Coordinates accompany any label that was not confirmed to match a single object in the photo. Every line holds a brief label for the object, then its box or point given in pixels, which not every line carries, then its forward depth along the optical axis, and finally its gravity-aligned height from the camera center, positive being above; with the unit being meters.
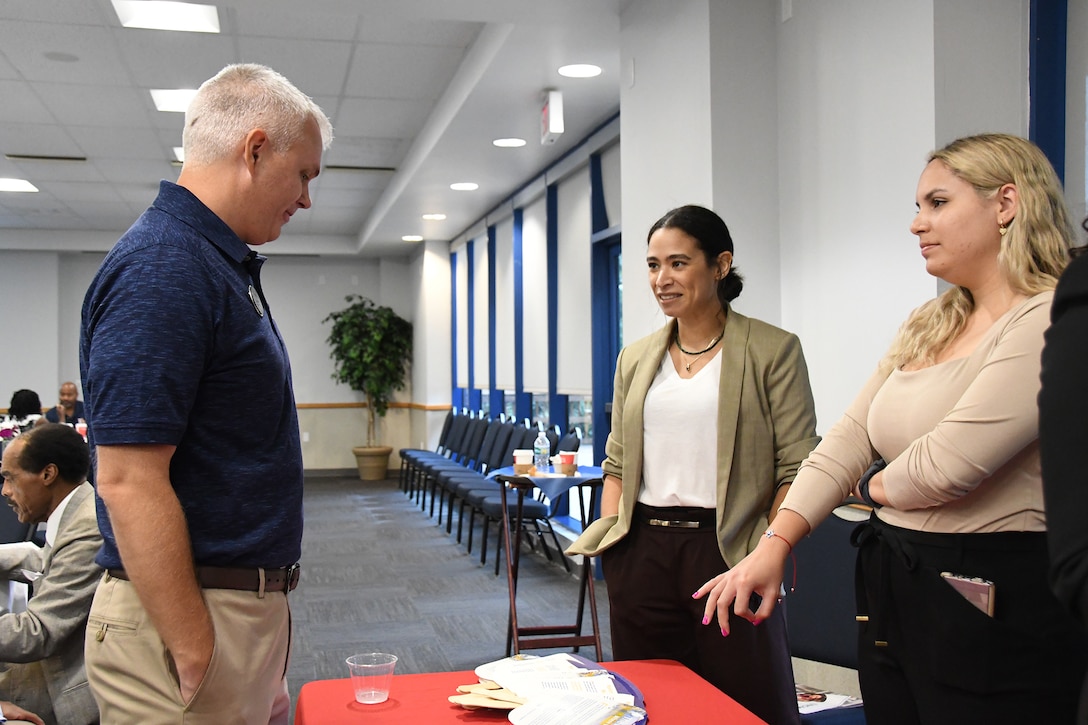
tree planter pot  12.85 -1.28
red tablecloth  1.55 -0.58
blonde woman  1.30 -0.18
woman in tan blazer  2.11 -0.24
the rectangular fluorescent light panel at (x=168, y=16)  4.84 +1.83
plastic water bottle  5.77 -0.56
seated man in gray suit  2.27 -0.61
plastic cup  1.63 -0.54
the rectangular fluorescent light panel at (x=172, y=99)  6.22 +1.79
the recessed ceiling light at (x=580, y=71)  5.13 +1.60
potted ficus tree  12.80 +0.13
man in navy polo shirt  1.26 -0.09
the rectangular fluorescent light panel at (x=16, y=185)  8.94 +1.76
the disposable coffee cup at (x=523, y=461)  5.50 -0.56
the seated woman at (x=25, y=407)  8.27 -0.33
